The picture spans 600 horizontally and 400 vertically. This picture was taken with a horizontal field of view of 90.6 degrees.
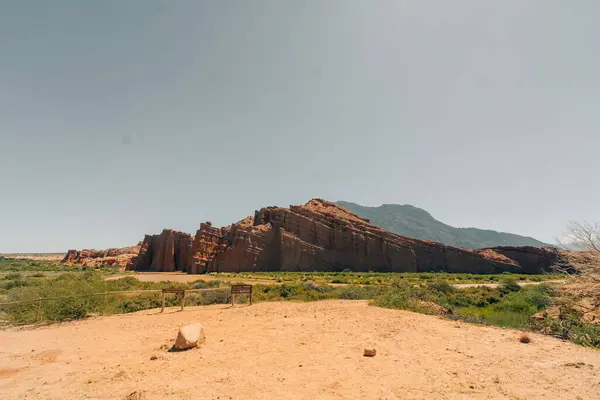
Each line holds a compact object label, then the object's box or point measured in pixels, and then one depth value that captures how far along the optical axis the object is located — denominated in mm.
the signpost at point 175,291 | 16920
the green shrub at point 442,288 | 28131
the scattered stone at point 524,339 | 10250
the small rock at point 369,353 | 8656
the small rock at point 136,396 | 6112
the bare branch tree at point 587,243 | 9789
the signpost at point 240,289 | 18281
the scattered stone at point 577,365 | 7865
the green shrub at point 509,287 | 29003
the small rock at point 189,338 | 9500
